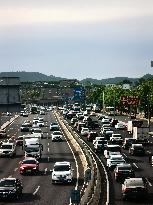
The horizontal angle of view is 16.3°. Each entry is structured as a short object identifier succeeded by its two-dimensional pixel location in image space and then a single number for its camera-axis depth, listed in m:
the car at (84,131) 98.63
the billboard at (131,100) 113.49
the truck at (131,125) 91.75
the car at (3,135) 98.60
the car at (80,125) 109.49
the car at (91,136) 87.86
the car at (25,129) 111.69
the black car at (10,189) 35.68
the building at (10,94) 72.65
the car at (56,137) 88.36
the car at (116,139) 78.15
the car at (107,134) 88.29
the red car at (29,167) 49.51
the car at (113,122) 123.88
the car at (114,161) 51.86
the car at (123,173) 44.30
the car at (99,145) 70.85
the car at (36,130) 100.77
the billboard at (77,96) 158.26
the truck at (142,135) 80.88
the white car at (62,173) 43.26
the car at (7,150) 65.67
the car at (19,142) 81.58
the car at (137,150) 66.77
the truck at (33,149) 61.48
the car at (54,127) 110.40
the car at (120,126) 112.79
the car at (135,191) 35.10
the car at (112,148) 62.93
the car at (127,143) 74.97
